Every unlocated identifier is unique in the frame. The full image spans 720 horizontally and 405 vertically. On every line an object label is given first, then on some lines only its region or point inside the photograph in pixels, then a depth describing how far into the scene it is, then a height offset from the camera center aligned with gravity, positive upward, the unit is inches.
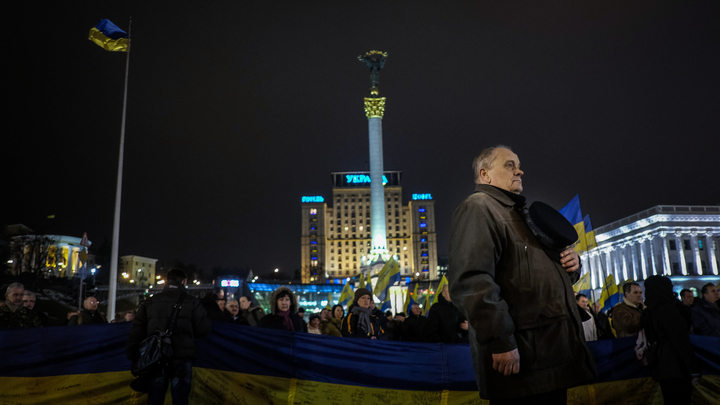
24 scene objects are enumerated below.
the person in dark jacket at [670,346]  256.8 -26.2
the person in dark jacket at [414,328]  400.5 -24.0
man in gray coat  124.9 -3.0
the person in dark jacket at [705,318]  350.5 -18.7
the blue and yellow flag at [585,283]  678.6 +9.0
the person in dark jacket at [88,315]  429.3 -10.7
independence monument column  3324.3 +727.2
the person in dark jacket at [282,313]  368.2 -10.5
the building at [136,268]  5231.3 +291.3
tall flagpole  791.1 +105.3
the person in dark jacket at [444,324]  395.9 -21.1
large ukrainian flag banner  288.4 -38.1
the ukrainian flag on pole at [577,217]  616.5 +78.3
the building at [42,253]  3176.7 +288.3
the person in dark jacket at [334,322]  482.2 -24.1
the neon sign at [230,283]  4511.3 +116.5
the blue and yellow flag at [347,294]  1007.0 +2.2
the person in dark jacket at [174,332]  258.1 -15.0
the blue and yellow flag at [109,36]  959.6 +441.5
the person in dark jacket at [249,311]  479.2 -12.3
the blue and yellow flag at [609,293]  722.8 -4.2
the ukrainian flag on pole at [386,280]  974.4 +24.2
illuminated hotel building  6259.8 +673.1
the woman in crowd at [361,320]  426.3 -18.6
